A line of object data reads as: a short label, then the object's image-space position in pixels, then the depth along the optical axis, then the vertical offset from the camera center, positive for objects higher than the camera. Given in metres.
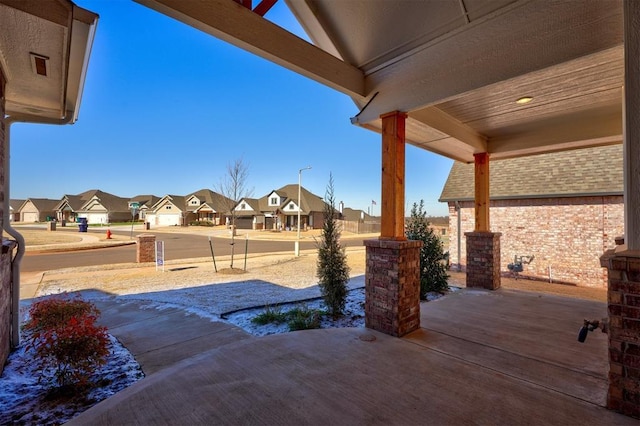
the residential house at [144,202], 57.73 +3.55
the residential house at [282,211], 39.44 +0.99
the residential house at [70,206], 57.47 +2.29
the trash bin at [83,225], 30.17 -0.75
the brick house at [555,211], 8.31 +0.23
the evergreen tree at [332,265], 5.21 -0.86
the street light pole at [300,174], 23.78 +3.76
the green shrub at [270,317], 4.82 -1.65
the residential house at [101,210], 54.62 +1.44
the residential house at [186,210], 48.56 +1.32
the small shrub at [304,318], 4.48 -1.62
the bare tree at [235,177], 11.88 +1.66
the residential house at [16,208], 64.69 +2.21
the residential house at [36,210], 63.56 +1.66
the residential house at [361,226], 37.28 -1.03
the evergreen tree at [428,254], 6.70 -0.84
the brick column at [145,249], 11.80 -1.25
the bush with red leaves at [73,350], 2.81 -1.28
